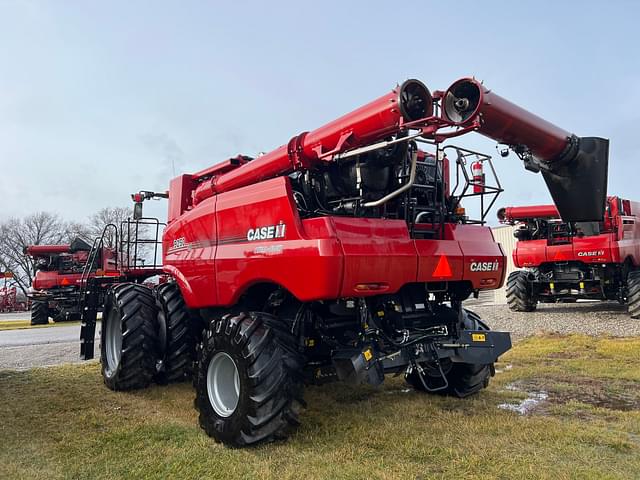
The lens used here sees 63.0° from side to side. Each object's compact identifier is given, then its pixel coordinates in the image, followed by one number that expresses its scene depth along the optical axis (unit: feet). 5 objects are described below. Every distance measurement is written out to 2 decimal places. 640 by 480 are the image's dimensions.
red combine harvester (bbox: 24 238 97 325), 61.41
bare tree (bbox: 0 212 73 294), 154.61
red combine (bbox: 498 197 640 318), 39.63
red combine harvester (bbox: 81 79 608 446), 12.87
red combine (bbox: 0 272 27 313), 112.27
